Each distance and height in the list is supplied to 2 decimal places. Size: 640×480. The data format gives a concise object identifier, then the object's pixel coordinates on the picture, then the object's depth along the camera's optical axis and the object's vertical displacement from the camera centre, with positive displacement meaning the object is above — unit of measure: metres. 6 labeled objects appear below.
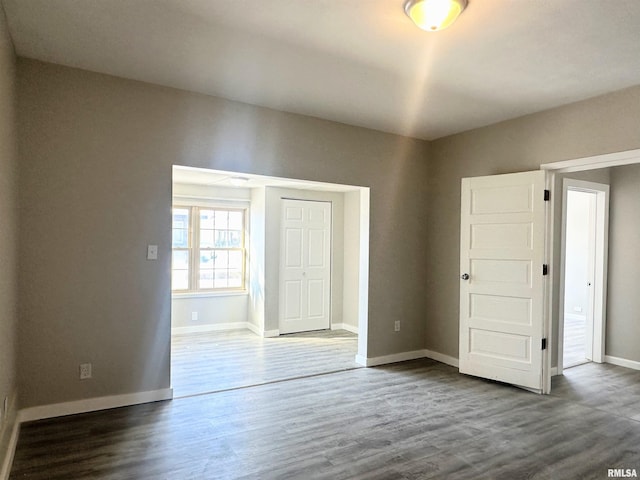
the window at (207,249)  6.35 -0.21
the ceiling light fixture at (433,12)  2.10 +1.20
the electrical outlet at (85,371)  3.19 -1.07
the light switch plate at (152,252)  3.44 -0.15
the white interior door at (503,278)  3.87 -0.36
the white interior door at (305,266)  6.38 -0.45
